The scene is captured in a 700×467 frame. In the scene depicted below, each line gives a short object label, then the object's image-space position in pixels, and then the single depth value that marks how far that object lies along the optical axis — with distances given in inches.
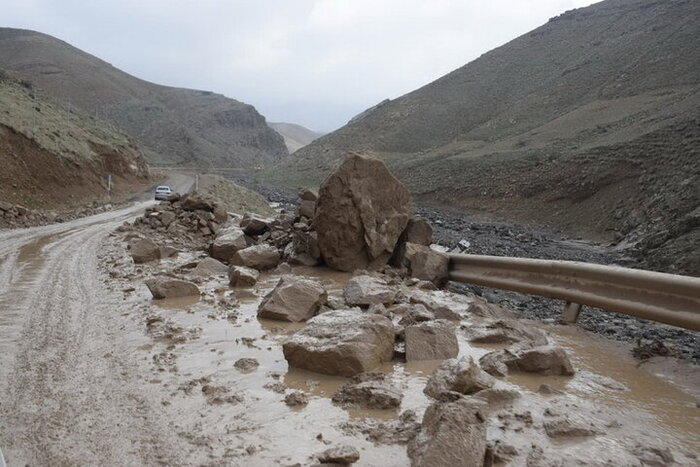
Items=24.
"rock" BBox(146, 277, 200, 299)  274.1
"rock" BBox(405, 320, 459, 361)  185.3
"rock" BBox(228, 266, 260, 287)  309.1
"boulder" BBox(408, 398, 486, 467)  103.7
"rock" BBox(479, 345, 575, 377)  169.9
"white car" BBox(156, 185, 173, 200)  1327.3
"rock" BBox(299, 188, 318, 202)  446.3
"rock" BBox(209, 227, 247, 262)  393.7
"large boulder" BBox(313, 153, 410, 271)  353.1
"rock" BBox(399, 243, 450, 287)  348.5
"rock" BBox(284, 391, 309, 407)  146.9
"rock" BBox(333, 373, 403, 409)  143.6
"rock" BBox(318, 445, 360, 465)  111.3
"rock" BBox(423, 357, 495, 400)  146.9
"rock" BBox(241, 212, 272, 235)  459.5
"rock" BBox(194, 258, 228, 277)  344.8
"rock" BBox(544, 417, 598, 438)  125.0
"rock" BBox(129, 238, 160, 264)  391.5
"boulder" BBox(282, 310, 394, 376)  167.0
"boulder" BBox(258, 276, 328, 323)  232.1
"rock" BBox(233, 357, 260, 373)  173.8
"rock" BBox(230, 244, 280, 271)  359.3
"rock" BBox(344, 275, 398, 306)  252.7
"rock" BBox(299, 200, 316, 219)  433.4
